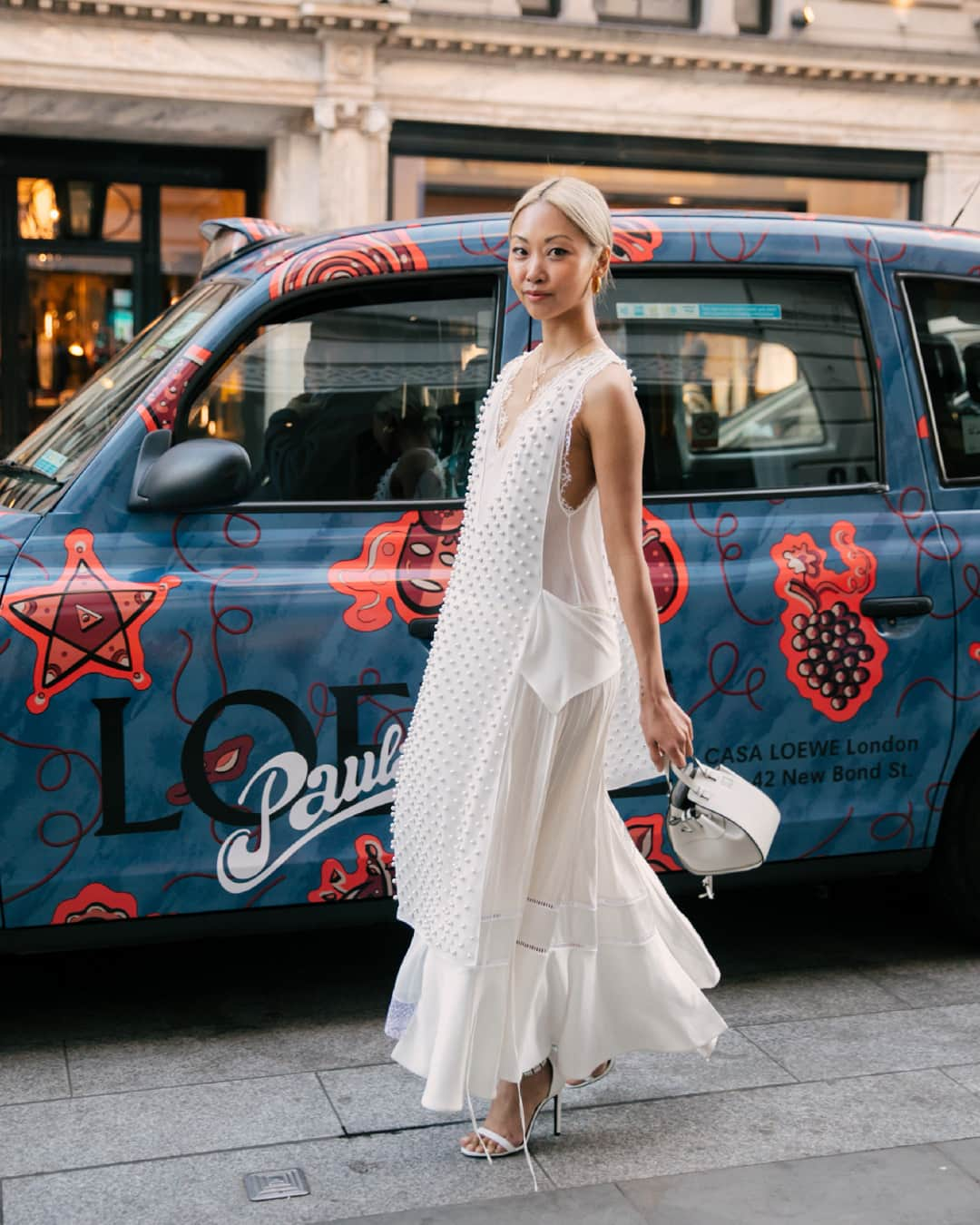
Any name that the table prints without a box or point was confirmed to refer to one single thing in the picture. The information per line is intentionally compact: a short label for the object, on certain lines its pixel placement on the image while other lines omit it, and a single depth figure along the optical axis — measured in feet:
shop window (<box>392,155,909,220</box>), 43.24
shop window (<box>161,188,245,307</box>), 43.65
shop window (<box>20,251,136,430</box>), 42.75
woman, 9.61
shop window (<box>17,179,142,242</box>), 42.57
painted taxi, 11.67
